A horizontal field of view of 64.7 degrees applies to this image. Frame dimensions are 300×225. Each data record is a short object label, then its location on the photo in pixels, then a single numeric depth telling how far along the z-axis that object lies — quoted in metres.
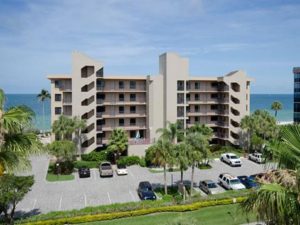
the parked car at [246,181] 26.74
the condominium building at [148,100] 38.58
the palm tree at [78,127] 35.62
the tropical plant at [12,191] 17.77
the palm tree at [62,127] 34.66
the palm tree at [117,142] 35.82
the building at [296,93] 49.01
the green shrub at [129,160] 35.78
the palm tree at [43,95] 57.16
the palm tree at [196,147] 23.87
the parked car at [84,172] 31.52
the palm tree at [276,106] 52.84
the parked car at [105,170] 31.52
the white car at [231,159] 35.60
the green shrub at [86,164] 34.55
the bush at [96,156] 36.51
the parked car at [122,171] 32.23
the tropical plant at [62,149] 31.82
